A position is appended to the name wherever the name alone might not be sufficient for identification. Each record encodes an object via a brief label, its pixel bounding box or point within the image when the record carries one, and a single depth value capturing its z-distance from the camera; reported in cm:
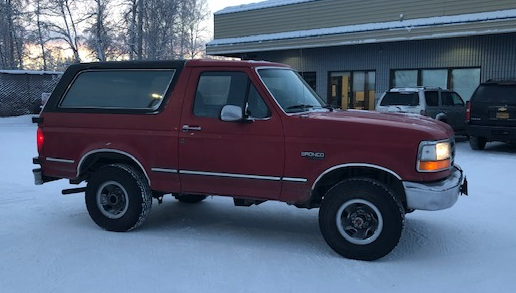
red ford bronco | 461
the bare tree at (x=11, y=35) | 3559
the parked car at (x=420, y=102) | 1359
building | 1583
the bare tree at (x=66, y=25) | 3384
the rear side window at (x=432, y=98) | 1373
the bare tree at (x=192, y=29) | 4614
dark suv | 1198
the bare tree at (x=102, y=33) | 3347
